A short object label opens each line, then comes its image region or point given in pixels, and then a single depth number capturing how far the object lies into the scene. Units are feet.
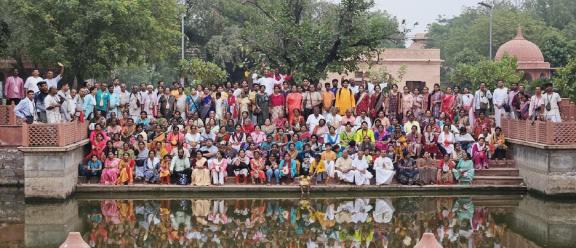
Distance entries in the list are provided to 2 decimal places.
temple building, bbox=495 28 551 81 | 146.00
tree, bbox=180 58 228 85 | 119.24
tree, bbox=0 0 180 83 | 96.94
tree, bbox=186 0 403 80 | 86.63
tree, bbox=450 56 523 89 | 130.62
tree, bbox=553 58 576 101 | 82.33
